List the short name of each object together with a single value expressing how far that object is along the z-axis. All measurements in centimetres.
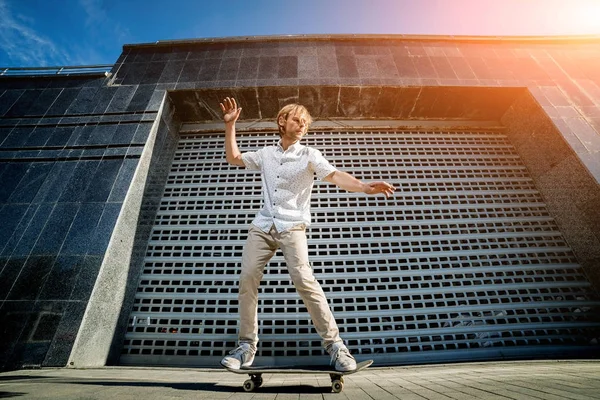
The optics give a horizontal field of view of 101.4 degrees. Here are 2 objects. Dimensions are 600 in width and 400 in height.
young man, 207
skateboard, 177
